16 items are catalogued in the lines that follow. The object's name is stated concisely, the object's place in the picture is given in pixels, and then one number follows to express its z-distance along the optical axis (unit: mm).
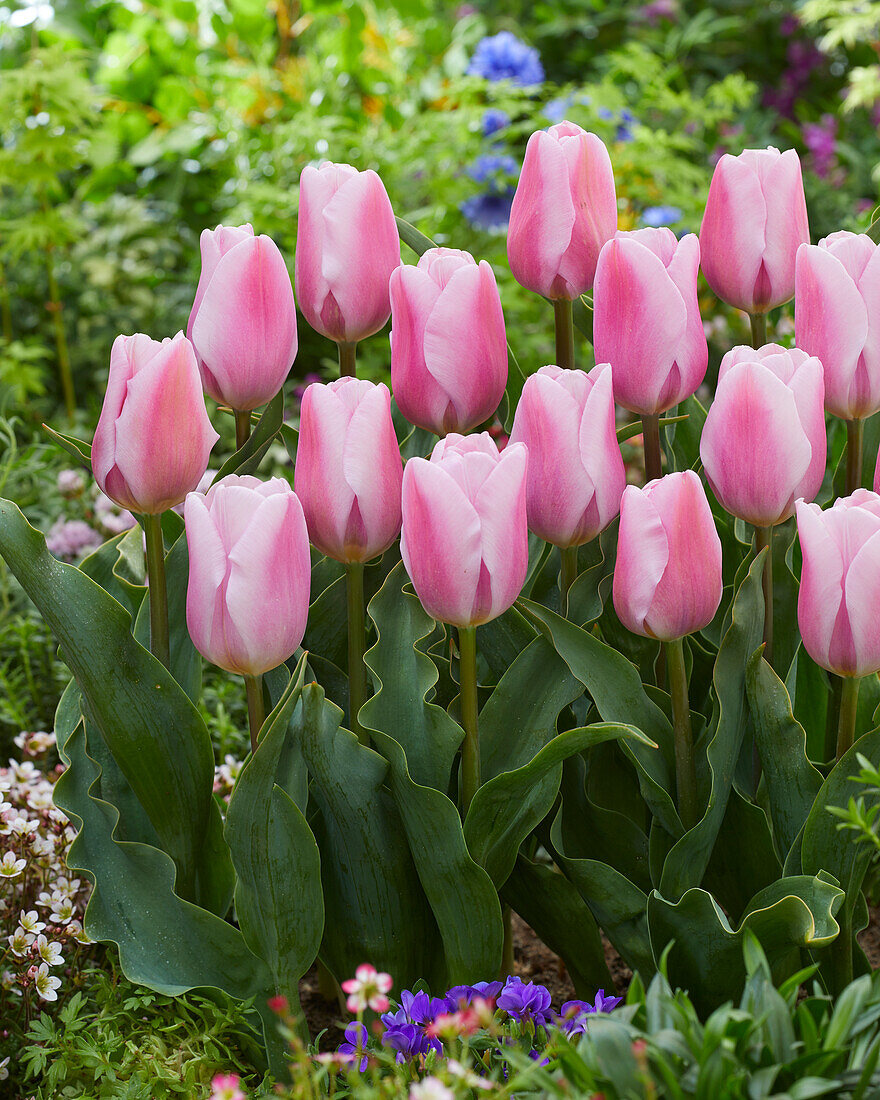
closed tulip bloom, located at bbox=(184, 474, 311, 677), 1171
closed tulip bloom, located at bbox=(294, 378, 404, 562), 1193
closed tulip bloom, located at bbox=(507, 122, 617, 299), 1251
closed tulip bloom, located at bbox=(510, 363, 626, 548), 1194
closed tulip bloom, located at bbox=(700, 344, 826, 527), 1187
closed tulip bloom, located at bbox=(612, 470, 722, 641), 1180
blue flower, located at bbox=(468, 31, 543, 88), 3730
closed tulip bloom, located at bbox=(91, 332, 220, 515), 1207
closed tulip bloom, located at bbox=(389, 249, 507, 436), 1220
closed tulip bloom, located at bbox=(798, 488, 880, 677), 1161
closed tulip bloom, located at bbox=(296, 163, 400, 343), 1249
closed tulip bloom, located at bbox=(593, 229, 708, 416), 1214
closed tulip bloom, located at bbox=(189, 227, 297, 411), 1236
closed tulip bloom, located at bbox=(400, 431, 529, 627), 1162
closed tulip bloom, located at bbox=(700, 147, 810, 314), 1257
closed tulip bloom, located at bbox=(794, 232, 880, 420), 1222
